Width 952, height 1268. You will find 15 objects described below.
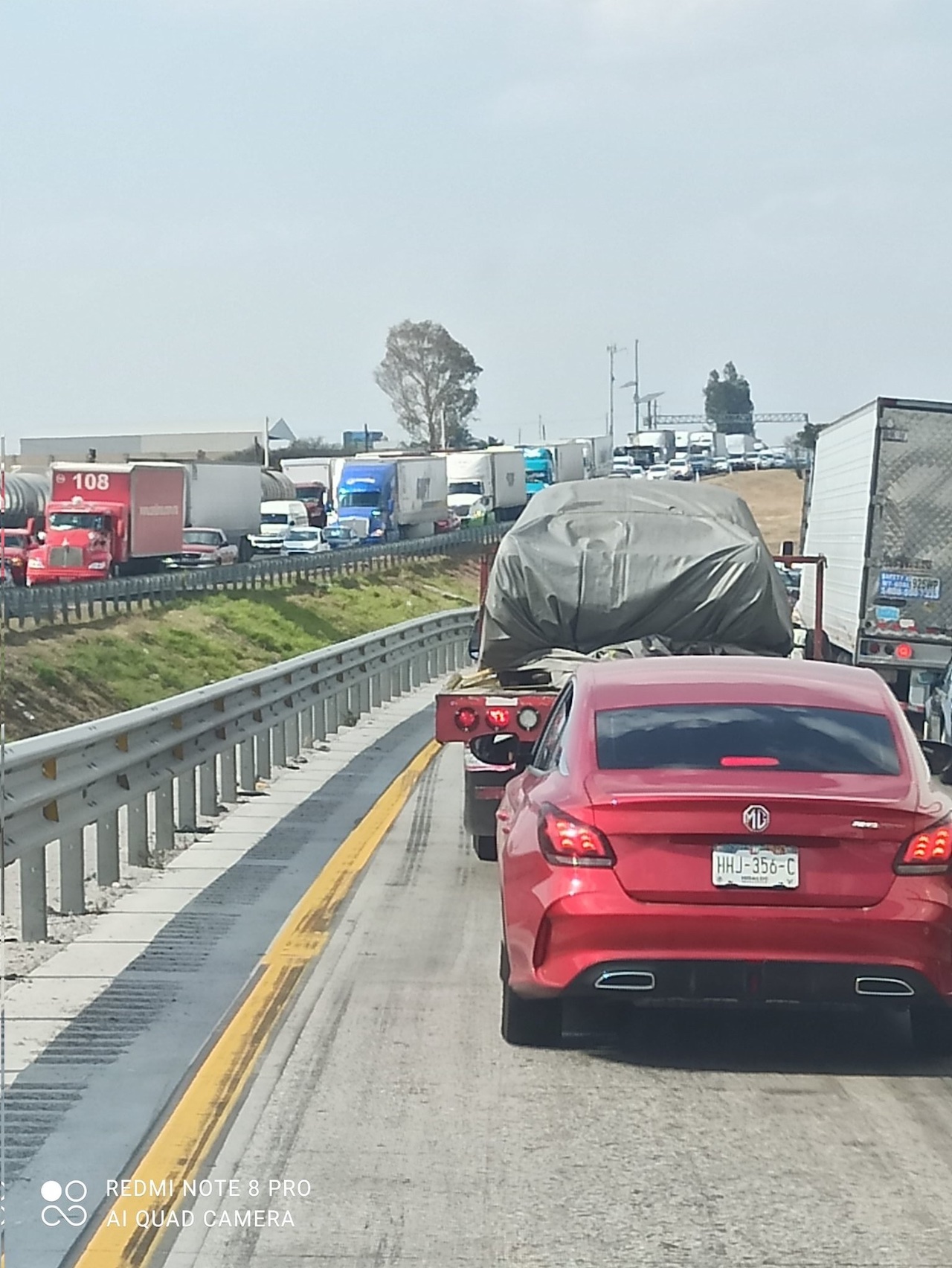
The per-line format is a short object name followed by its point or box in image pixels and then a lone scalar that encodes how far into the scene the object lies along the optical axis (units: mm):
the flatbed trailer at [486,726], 13211
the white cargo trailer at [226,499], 69375
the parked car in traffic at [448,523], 90938
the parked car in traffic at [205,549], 65500
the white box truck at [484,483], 93625
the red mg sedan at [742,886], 7746
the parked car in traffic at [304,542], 78188
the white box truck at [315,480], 97000
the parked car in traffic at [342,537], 80625
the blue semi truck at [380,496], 81875
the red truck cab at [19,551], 51500
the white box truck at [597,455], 114750
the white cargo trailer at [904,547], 24266
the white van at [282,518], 81125
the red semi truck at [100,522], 54812
